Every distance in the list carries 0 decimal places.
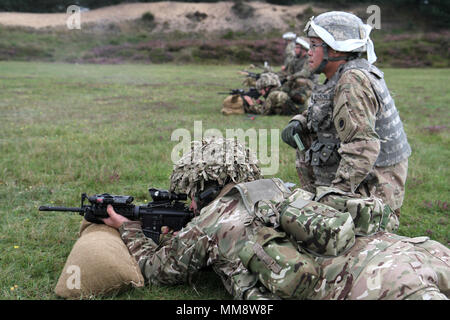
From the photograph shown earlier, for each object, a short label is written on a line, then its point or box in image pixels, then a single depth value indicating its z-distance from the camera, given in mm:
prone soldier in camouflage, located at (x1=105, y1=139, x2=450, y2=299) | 2678
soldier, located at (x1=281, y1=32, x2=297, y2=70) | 14577
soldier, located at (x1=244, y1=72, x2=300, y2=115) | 11820
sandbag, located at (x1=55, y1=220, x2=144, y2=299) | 3301
